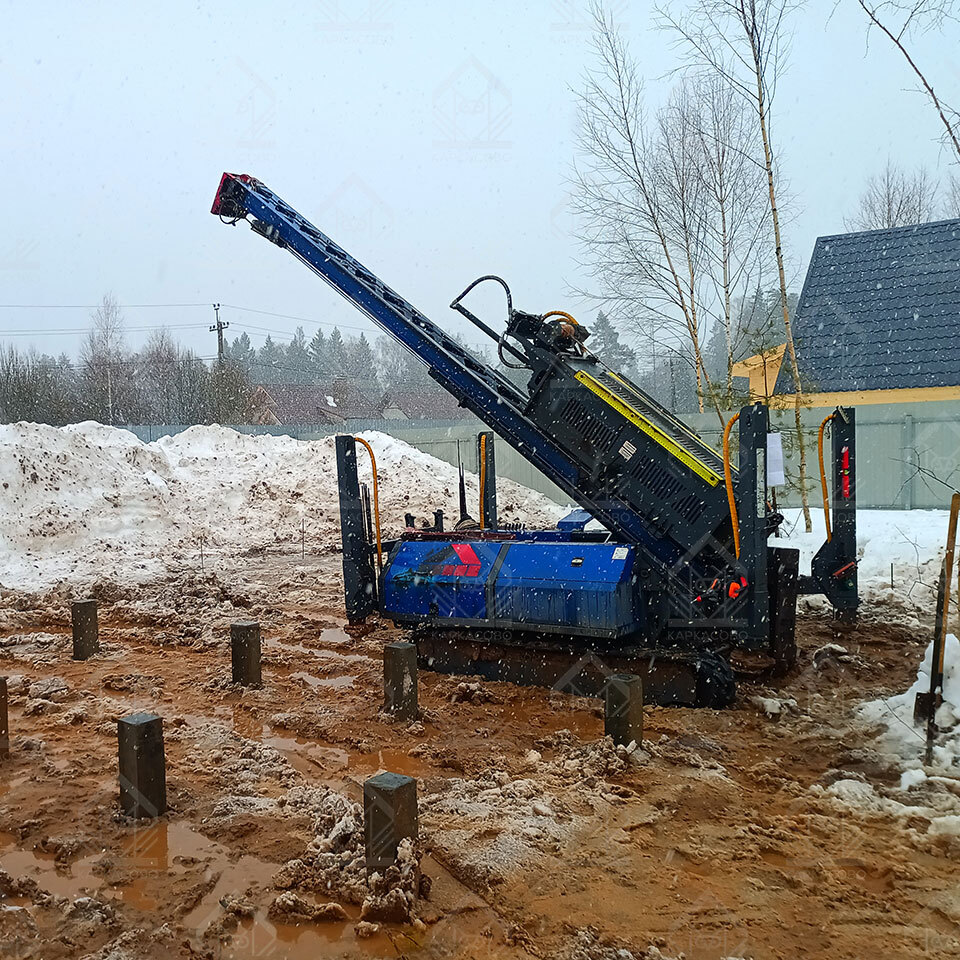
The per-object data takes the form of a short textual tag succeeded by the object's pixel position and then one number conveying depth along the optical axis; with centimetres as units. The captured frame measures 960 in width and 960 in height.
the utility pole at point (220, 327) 4197
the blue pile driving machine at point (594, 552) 614
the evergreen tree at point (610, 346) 5553
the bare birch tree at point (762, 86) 1184
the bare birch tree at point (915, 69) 599
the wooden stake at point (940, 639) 491
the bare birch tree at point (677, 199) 1559
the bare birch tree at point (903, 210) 3192
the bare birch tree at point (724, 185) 1495
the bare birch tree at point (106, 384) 3397
